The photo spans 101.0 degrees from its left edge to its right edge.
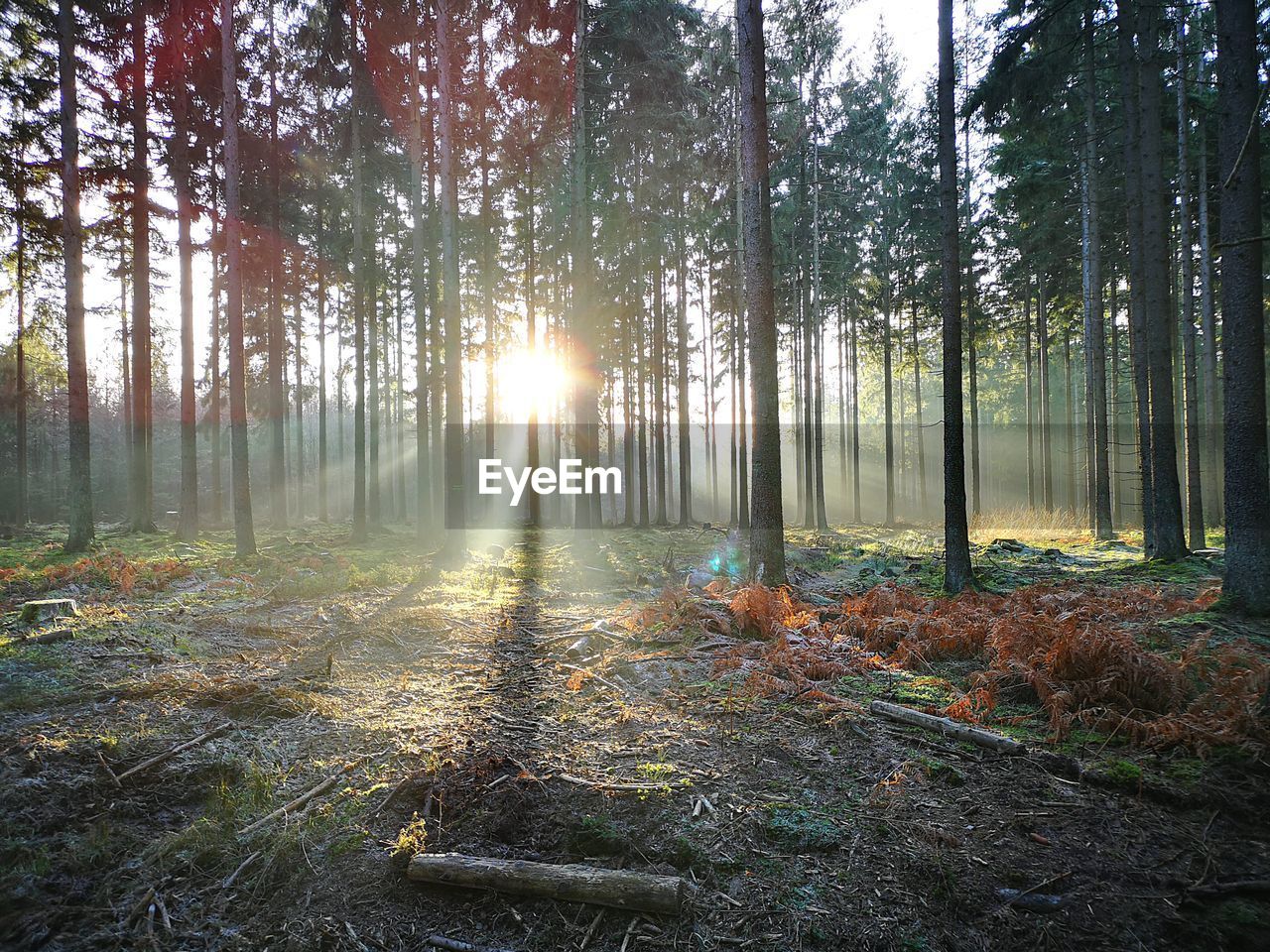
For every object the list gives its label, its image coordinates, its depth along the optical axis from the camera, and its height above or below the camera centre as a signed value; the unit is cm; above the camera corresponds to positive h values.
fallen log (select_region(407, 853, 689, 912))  247 -194
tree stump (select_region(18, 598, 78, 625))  638 -148
